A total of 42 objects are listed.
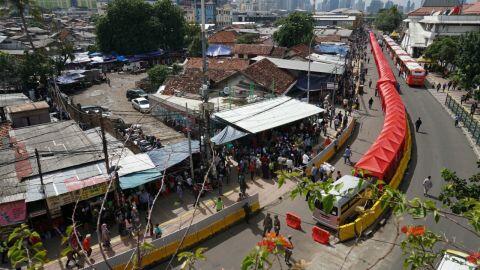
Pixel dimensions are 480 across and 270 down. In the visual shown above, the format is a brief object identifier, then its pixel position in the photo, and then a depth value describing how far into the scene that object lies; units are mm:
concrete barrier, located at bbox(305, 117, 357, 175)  20412
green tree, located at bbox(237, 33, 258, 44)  57688
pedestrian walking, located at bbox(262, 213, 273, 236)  14531
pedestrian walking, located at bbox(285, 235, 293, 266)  12542
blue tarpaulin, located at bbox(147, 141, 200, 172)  17812
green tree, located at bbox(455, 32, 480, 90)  30828
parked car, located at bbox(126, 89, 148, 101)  35875
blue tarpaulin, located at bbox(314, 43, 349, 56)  52938
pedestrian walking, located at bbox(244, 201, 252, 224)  15828
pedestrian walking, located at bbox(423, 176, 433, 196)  17297
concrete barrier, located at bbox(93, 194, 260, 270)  12438
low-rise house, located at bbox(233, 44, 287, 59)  45819
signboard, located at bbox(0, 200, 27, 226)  13219
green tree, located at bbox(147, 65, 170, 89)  37188
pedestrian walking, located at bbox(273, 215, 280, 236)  14391
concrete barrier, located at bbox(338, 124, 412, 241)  14195
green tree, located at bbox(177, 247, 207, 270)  4184
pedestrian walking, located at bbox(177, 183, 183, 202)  17641
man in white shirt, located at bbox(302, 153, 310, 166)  20109
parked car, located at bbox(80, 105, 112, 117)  29016
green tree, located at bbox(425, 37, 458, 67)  44562
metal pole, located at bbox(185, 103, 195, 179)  17438
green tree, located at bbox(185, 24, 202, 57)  49306
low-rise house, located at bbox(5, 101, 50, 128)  22453
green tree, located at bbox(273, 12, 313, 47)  52875
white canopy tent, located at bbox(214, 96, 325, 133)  21484
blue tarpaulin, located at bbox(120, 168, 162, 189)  16047
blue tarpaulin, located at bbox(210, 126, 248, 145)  20203
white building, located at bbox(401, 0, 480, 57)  53188
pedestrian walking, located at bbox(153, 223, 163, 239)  14085
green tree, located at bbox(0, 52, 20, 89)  34088
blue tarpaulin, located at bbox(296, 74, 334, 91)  33375
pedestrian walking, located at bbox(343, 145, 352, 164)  21484
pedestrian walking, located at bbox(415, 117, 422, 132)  26922
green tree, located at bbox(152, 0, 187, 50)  54000
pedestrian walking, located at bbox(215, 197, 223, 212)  15867
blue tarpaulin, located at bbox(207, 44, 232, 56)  49309
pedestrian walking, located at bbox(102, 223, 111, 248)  13627
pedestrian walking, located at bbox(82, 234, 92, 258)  12750
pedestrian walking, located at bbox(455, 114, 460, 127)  27859
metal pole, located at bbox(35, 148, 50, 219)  14139
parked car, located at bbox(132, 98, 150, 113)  31181
